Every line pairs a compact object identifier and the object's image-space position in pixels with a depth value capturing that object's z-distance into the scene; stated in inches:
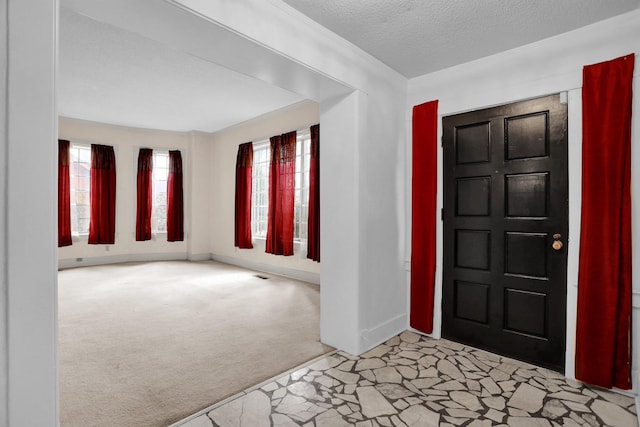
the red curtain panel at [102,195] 265.6
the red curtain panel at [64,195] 250.1
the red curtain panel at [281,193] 216.1
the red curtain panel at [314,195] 194.1
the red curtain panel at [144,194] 283.3
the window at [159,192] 295.9
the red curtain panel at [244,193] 256.1
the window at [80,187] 263.7
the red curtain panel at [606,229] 90.5
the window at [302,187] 216.1
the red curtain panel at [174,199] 292.4
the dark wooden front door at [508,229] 104.1
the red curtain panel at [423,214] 128.5
